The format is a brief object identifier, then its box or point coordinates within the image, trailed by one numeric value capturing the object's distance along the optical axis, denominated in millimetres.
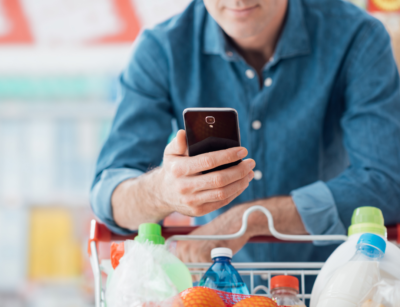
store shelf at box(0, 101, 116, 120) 3127
